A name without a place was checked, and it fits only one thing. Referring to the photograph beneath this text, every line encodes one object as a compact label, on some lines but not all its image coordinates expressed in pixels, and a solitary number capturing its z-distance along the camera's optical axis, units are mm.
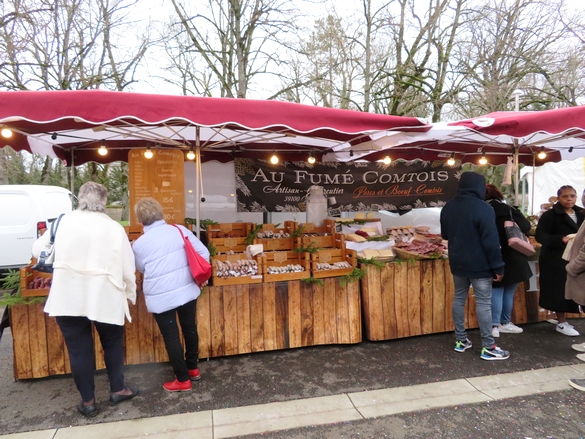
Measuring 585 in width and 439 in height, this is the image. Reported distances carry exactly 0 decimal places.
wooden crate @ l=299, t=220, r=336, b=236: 4910
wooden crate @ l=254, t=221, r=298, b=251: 4457
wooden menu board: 4711
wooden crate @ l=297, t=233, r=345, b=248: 4367
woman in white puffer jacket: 2941
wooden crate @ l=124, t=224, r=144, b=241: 4508
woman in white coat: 2629
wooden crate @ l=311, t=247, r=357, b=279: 4066
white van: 6625
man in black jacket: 3498
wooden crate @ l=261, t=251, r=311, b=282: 3957
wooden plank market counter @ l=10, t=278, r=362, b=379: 3377
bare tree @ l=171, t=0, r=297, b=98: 11648
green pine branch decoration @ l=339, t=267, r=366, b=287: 4062
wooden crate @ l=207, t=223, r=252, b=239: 4797
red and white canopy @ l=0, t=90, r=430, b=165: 2740
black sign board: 6109
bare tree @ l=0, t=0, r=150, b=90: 10683
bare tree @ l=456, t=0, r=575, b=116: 11562
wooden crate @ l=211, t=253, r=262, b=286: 3799
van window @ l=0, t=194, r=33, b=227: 6664
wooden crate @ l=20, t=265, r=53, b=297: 3309
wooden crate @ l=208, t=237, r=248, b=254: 4402
